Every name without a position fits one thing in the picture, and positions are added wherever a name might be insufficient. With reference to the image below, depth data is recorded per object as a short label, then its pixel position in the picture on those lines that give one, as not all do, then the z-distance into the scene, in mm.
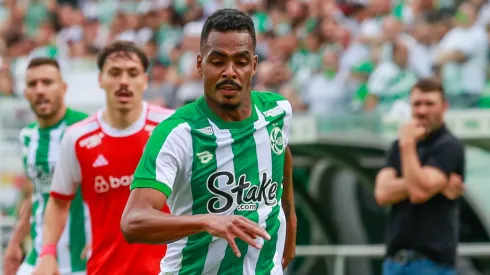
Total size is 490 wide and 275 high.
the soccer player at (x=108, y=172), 13805
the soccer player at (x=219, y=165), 9711
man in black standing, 17219
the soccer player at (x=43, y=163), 16234
